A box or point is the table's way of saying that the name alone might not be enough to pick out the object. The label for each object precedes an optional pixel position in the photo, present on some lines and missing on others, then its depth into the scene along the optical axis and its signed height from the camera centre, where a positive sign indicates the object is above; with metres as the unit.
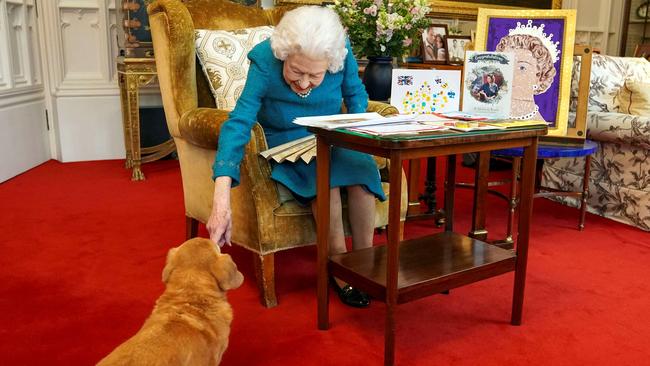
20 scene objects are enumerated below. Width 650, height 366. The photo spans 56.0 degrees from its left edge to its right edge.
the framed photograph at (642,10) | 6.93 +0.52
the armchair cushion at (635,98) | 3.38 -0.22
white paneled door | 4.03 -0.30
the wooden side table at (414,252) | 1.66 -0.64
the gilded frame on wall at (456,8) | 5.67 +0.43
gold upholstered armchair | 2.13 -0.34
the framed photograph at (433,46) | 5.04 +0.07
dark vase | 3.09 -0.11
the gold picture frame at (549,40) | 2.93 +0.07
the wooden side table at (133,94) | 4.08 -0.29
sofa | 3.30 -0.49
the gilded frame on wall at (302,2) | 4.81 +0.40
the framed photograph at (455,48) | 5.03 +0.06
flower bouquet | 3.00 +0.15
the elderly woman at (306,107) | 1.96 -0.19
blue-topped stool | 2.87 -0.48
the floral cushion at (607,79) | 3.58 -0.13
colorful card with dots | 2.48 -0.15
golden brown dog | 1.32 -0.58
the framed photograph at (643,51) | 5.33 +0.05
